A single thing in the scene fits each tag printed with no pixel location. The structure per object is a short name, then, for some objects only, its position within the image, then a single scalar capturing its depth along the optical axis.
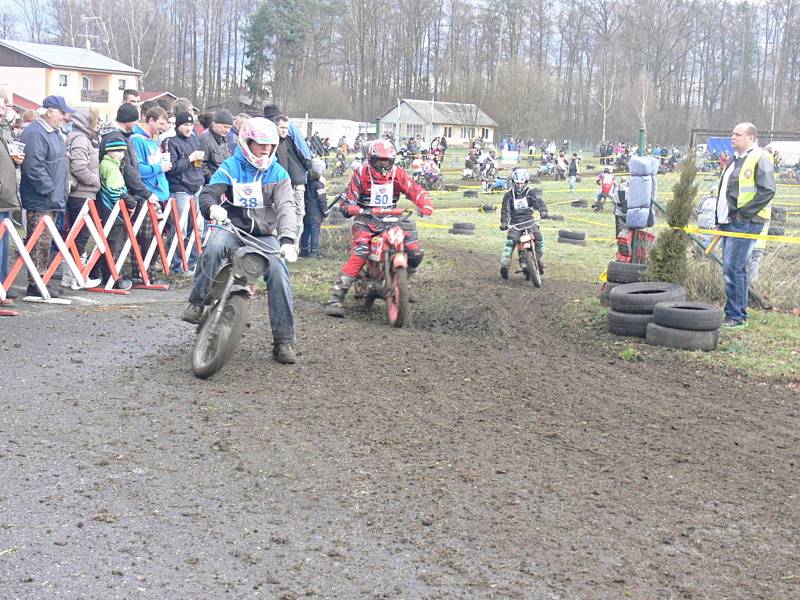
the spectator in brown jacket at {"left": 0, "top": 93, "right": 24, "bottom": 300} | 10.16
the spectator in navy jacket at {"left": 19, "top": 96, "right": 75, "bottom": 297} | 10.73
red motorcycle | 10.17
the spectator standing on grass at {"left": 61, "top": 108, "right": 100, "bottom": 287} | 11.48
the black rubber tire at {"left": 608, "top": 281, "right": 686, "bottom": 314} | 10.06
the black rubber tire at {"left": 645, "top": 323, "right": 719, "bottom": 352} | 9.45
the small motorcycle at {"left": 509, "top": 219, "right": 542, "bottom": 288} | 13.58
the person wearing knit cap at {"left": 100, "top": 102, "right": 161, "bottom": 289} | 11.70
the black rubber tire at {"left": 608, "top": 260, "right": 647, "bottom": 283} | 11.33
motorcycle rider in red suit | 10.64
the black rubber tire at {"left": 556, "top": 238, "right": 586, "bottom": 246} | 19.80
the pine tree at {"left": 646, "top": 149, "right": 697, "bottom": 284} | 10.88
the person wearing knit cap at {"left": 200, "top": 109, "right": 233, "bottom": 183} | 13.35
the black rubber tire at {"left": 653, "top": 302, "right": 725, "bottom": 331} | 9.45
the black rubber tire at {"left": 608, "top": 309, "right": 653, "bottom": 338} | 9.98
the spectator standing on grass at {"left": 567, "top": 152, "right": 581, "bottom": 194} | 42.99
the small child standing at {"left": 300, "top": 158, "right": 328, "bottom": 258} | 14.41
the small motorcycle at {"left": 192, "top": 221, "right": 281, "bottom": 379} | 7.54
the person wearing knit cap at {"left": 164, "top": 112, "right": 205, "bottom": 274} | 13.04
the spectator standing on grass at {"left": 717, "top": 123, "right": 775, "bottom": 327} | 10.51
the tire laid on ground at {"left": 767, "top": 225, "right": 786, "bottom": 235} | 14.92
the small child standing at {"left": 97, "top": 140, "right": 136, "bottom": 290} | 11.74
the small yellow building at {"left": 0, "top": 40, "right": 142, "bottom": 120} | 76.56
